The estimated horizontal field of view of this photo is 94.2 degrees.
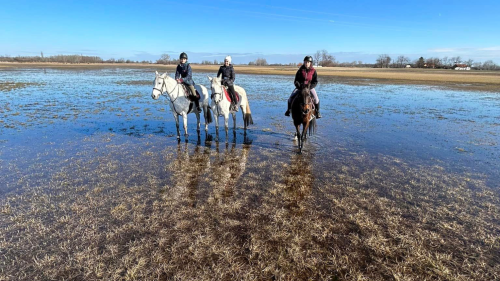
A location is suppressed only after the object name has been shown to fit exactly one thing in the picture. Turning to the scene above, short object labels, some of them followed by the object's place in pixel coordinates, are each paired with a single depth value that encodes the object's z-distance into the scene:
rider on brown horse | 7.72
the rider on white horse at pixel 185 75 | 8.92
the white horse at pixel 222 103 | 8.33
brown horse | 7.38
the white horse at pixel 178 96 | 8.34
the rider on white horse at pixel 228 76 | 9.05
